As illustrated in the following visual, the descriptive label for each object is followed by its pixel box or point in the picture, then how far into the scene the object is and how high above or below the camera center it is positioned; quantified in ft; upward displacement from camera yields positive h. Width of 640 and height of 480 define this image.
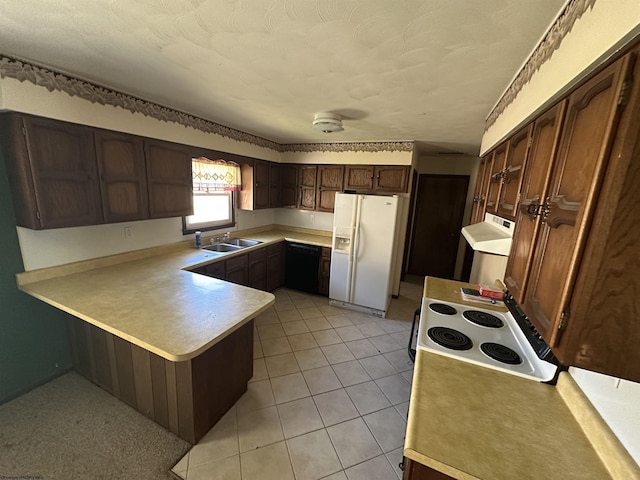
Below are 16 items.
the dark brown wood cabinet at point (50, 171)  5.41 +0.18
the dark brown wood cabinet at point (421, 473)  2.84 -3.07
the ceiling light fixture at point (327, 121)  7.85 +2.23
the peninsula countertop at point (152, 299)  4.58 -2.62
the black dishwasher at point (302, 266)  13.04 -3.84
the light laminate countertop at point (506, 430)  2.64 -2.70
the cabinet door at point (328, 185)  12.96 +0.46
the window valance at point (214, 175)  9.98 +0.52
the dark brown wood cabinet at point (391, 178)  11.64 +0.87
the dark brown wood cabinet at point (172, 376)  5.32 -4.43
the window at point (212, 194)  10.19 -0.28
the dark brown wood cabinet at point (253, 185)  12.29 +0.25
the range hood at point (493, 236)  4.70 -0.68
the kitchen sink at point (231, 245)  11.15 -2.58
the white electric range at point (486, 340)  4.08 -2.63
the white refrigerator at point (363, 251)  11.04 -2.50
